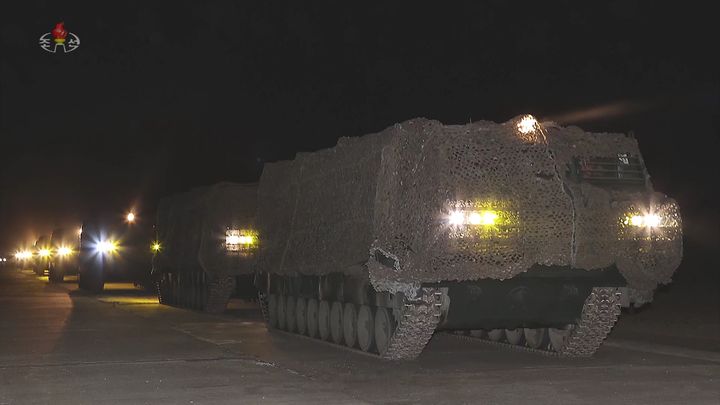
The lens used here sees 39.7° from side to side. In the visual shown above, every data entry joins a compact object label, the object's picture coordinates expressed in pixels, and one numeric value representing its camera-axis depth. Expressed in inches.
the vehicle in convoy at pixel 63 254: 2070.6
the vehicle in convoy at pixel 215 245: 1064.2
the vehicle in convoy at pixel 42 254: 3366.1
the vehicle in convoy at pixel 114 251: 1585.9
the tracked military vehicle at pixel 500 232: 548.1
